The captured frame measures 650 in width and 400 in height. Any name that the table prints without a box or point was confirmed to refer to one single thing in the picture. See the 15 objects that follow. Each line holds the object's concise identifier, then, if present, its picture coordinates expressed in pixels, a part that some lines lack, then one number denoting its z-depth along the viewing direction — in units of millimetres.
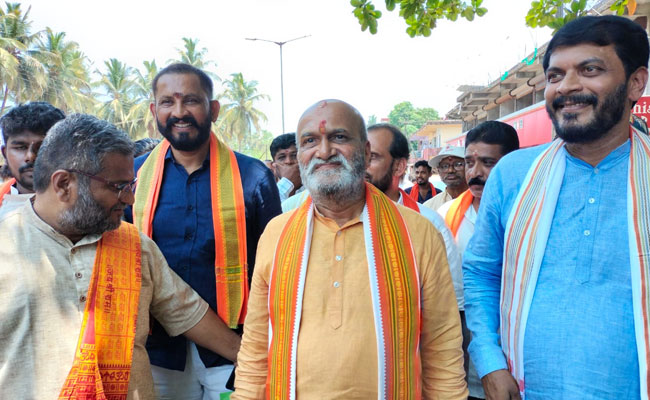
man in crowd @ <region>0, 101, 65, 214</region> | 2670
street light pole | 21156
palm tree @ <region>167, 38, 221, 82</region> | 42500
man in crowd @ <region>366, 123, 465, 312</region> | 3324
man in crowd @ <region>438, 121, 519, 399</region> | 3279
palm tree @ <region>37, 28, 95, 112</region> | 29672
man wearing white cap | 5031
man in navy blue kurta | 2582
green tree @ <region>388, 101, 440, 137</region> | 89875
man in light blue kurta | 1674
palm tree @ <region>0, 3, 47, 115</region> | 26016
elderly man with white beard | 1884
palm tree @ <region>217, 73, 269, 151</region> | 46875
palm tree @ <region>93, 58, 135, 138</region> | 42062
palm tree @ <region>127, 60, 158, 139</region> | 38438
